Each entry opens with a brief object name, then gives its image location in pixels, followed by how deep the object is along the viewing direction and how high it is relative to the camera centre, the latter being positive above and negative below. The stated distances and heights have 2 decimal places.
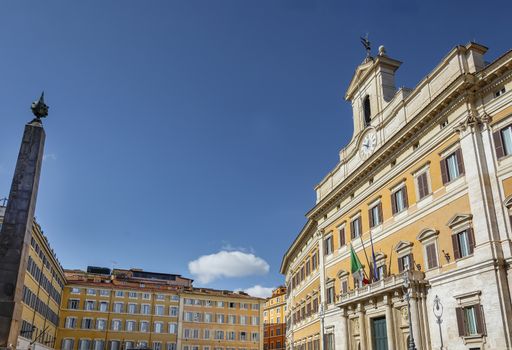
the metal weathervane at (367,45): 38.00 +23.59
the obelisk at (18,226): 15.02 +4.56
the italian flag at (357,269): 31.31 +6.52
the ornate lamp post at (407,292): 21.09 +3.81
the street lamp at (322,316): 37.28 +4.55
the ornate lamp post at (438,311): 23.50 +3.04
